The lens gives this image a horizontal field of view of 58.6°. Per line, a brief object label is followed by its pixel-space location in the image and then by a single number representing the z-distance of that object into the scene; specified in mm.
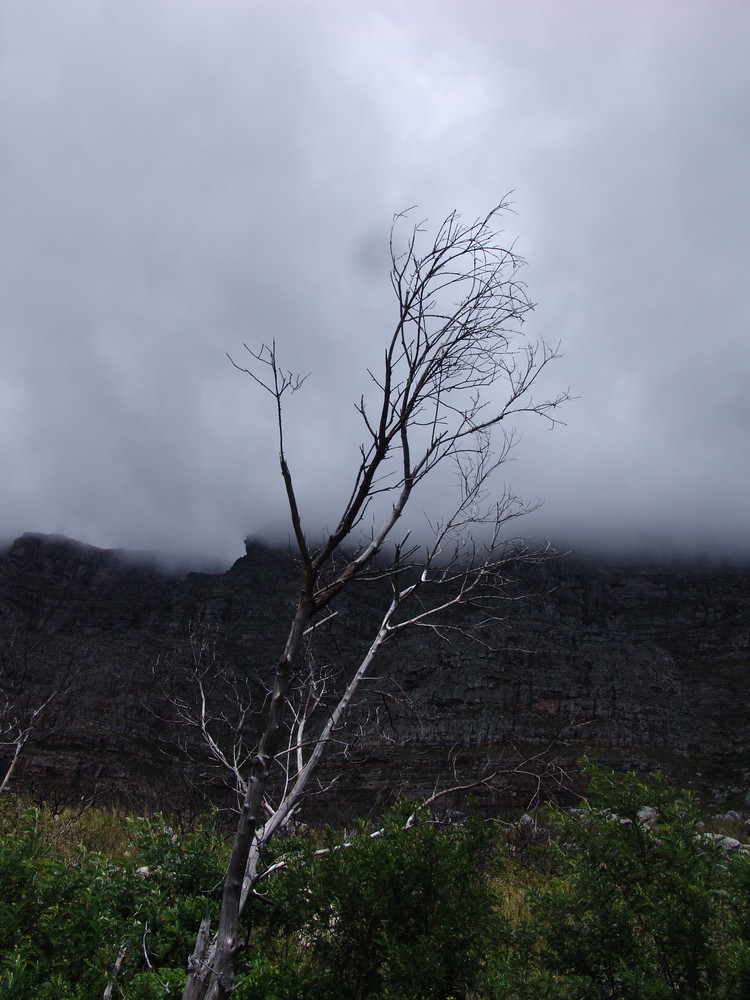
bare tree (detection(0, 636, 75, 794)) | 13242
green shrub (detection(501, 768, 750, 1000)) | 3945
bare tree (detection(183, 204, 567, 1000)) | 3447
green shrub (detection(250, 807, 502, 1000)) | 4145
